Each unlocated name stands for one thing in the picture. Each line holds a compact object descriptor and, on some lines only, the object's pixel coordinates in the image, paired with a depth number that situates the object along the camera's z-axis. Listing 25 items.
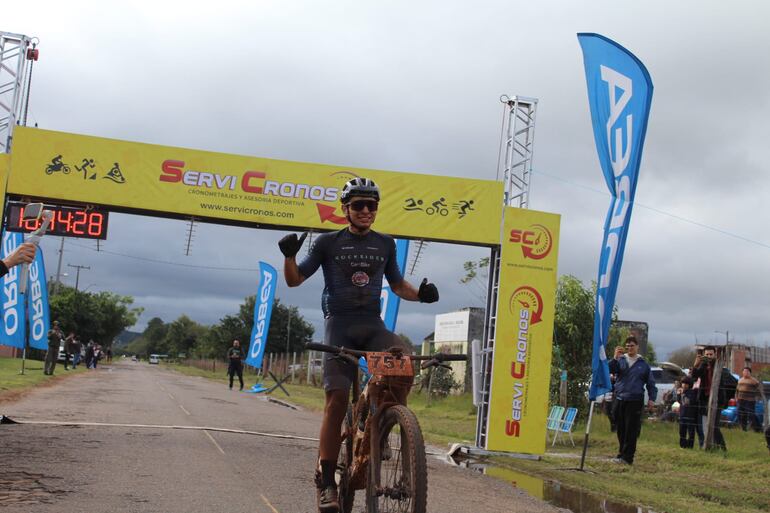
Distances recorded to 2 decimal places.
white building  47.69
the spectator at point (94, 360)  53.46
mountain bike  4.28
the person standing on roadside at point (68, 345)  38.12
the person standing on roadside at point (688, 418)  13.71
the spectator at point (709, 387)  13.21
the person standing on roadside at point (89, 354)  49.28
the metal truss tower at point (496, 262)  13.21
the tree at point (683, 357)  51.69
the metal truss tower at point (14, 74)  11.78
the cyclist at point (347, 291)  5.05
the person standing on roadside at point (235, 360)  29.78
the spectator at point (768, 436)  12.14
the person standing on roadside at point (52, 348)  29.17
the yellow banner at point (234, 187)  11.87
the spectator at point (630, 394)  12.44
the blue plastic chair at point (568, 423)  16.05
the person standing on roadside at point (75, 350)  41.00
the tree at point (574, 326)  23.47
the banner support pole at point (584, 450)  11.35
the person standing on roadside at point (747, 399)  14.62
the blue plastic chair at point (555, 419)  16.09
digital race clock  11.97
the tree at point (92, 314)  80.08
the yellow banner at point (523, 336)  13.10
